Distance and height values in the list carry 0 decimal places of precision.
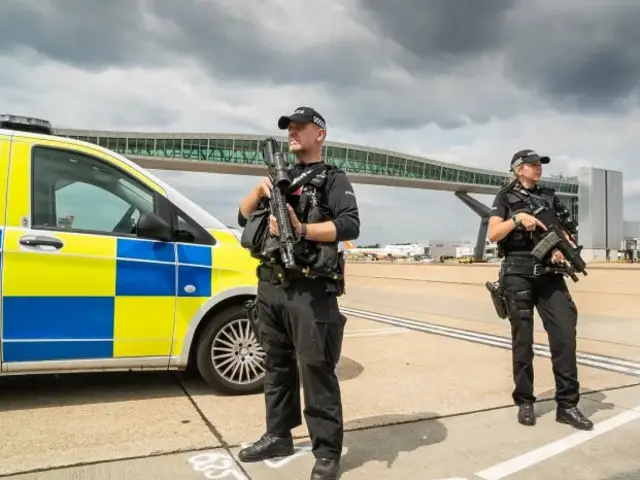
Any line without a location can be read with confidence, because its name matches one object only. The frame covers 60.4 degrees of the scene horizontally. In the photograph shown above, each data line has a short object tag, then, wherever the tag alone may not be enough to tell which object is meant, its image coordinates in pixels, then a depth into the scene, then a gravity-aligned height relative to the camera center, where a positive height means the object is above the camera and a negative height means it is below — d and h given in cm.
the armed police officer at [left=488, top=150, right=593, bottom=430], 350 -26
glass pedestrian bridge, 5800 +1122
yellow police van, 336 -14
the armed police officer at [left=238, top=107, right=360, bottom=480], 250 -28
